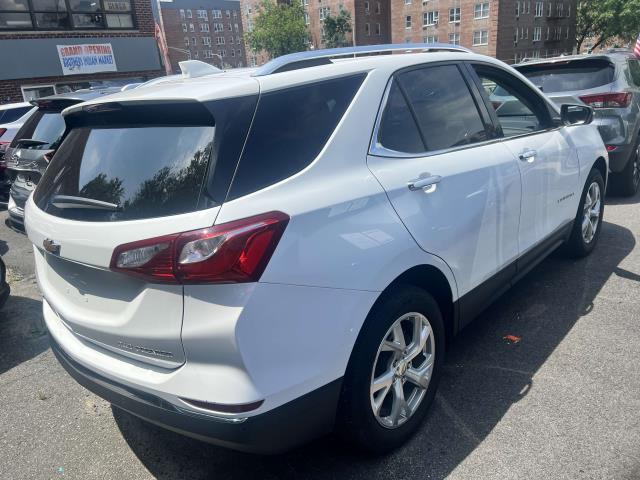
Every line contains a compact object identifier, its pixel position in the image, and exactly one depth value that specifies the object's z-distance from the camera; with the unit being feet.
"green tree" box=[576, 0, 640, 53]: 168.96
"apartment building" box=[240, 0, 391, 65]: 249.14
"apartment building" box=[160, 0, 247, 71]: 337.93
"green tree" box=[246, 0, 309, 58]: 256.11
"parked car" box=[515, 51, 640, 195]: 20.12
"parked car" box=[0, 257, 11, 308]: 13.61
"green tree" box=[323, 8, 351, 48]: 248.11
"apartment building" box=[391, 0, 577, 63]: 200.85
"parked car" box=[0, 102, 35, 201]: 28.76
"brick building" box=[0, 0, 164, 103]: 51.21
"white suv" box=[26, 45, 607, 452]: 5.83
